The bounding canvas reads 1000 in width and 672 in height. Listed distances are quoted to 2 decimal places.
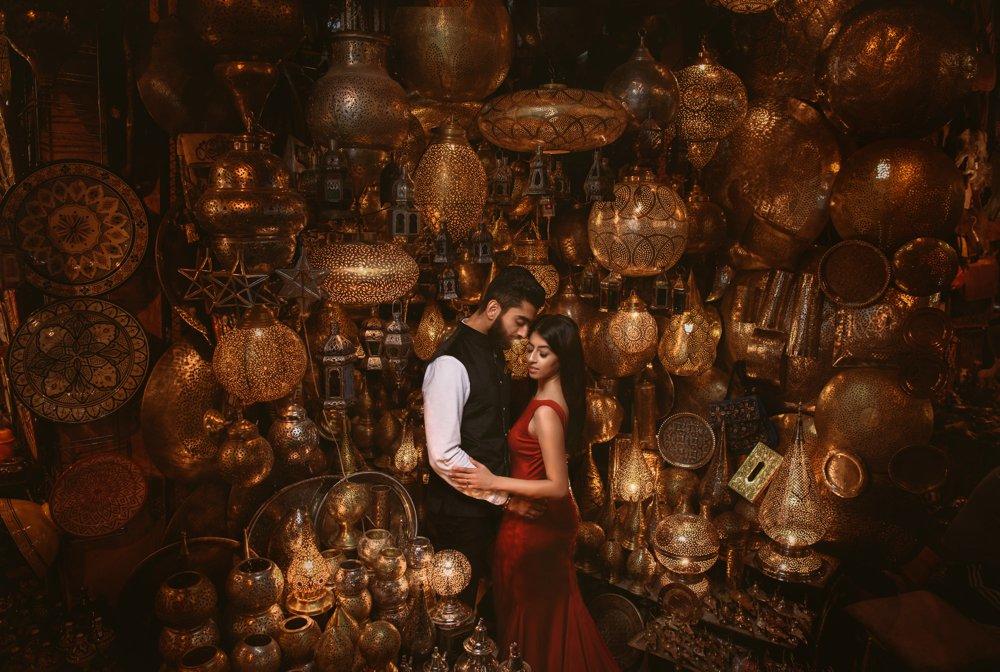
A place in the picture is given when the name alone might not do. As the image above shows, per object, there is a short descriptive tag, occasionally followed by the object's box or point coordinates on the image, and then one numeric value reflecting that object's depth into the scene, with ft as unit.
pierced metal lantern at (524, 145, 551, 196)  5.82
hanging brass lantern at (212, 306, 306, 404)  5.27
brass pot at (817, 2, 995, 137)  5.60
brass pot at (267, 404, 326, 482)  5.75
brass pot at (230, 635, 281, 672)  5.26
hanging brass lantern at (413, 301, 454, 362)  6.66
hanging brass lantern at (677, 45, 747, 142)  6.64
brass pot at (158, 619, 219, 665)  5.31
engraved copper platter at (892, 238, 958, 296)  6.21
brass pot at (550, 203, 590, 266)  7.37
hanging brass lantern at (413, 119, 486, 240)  5.86
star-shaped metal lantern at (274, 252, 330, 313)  5.28
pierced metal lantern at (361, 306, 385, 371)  5.96
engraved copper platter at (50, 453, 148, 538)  5.74
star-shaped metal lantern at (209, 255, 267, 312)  5.10
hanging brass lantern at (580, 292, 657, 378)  6.94
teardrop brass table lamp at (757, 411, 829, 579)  7.02
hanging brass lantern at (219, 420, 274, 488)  5.59
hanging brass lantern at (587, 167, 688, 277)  6.34
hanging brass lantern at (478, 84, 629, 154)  5.65
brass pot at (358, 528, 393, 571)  6.06
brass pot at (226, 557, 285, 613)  5.44
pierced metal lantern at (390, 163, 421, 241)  5.66
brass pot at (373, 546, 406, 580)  5.98
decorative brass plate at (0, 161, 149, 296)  5.37
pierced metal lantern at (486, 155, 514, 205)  6.23
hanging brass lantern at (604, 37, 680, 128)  6.22
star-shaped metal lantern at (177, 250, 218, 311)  5.15
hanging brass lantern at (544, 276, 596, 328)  7.20
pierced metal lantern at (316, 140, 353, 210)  5.32
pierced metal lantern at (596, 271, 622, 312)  6.93
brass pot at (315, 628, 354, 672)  5.44
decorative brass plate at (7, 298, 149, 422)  5.45
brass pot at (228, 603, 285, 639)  5.46
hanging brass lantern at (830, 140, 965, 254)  5.94
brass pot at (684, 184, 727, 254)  7.28
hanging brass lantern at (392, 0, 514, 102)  5.62
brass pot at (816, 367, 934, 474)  6.93
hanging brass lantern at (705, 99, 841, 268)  6.94
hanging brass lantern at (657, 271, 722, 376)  7.55
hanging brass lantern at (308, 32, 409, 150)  5.24
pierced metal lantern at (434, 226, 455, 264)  5.95
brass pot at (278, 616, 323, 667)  5.52
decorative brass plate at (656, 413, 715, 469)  7.88
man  6.29
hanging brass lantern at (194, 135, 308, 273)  4.92
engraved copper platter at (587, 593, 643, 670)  7.52
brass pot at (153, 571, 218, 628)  5.26
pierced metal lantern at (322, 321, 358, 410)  5.47
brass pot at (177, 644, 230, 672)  5.16
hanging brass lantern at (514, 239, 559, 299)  6.83
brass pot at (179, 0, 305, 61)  4.82
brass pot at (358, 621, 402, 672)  5.62
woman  6.63
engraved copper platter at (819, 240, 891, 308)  6.46
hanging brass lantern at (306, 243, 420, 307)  5.55
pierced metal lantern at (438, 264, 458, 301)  6.13
